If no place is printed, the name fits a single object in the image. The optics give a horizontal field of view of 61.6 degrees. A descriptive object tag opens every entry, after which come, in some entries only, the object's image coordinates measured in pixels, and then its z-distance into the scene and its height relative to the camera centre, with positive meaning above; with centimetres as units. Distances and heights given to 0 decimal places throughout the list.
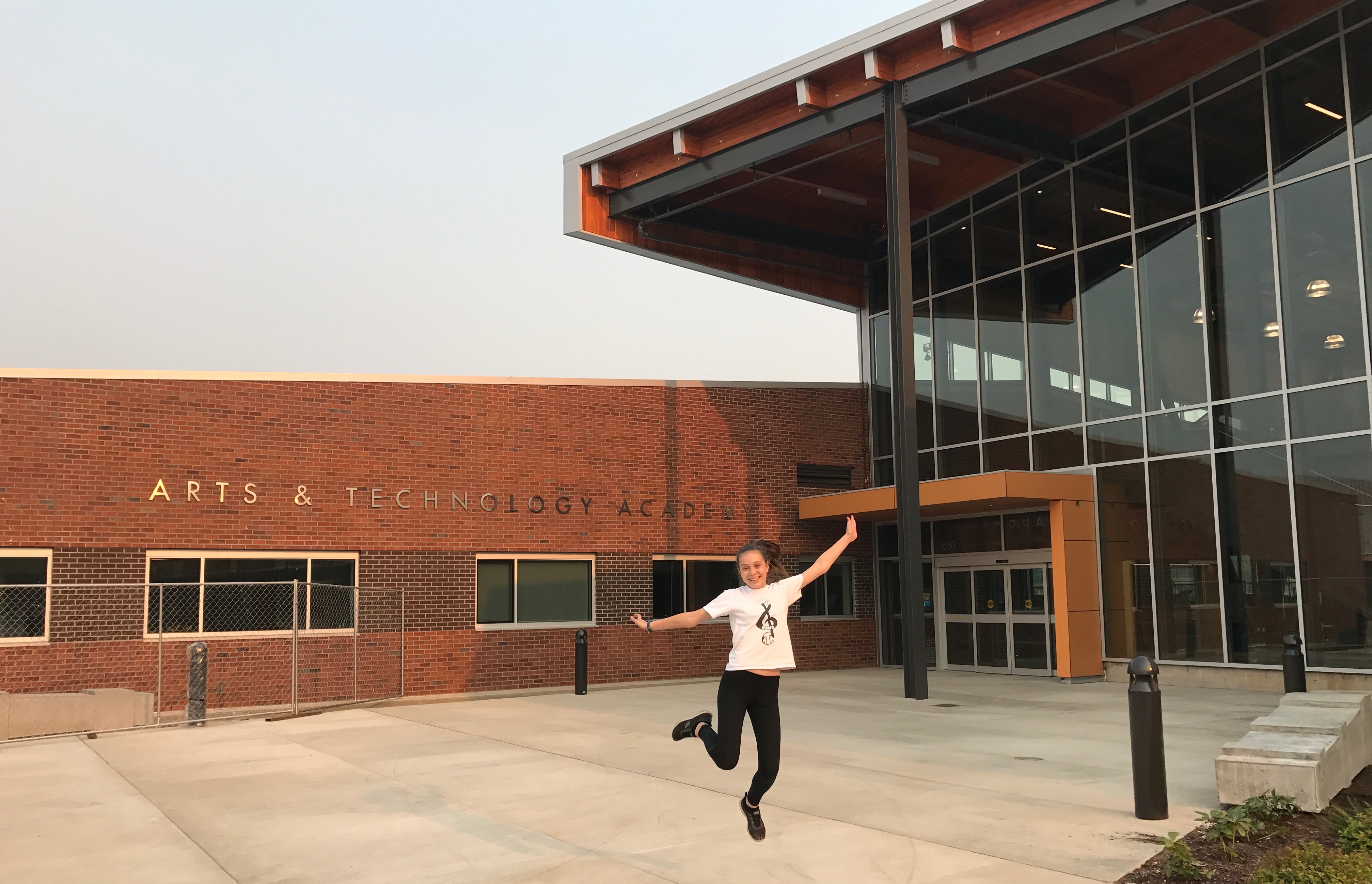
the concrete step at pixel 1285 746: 785 -140
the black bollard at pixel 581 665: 1864 -169
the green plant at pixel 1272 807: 750 -169
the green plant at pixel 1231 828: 700 -172
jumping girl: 666 -58
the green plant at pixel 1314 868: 589 -168
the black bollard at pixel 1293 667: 1426 -149
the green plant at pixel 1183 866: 637 -176
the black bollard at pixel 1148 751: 775 -136
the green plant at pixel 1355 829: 670 -169
